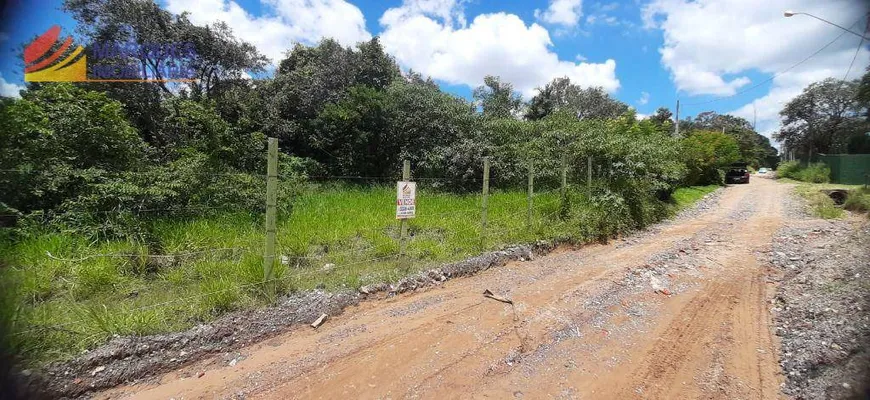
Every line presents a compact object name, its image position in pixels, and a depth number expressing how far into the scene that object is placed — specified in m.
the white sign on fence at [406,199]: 4.81
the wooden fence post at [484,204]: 6.18
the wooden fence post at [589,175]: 8.93
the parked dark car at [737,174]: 23.95
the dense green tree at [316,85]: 16.88
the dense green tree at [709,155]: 19.69
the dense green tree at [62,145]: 4.38
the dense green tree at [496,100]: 18.73
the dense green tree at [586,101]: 34.38
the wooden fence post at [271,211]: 3.56
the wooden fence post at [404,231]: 4.94
